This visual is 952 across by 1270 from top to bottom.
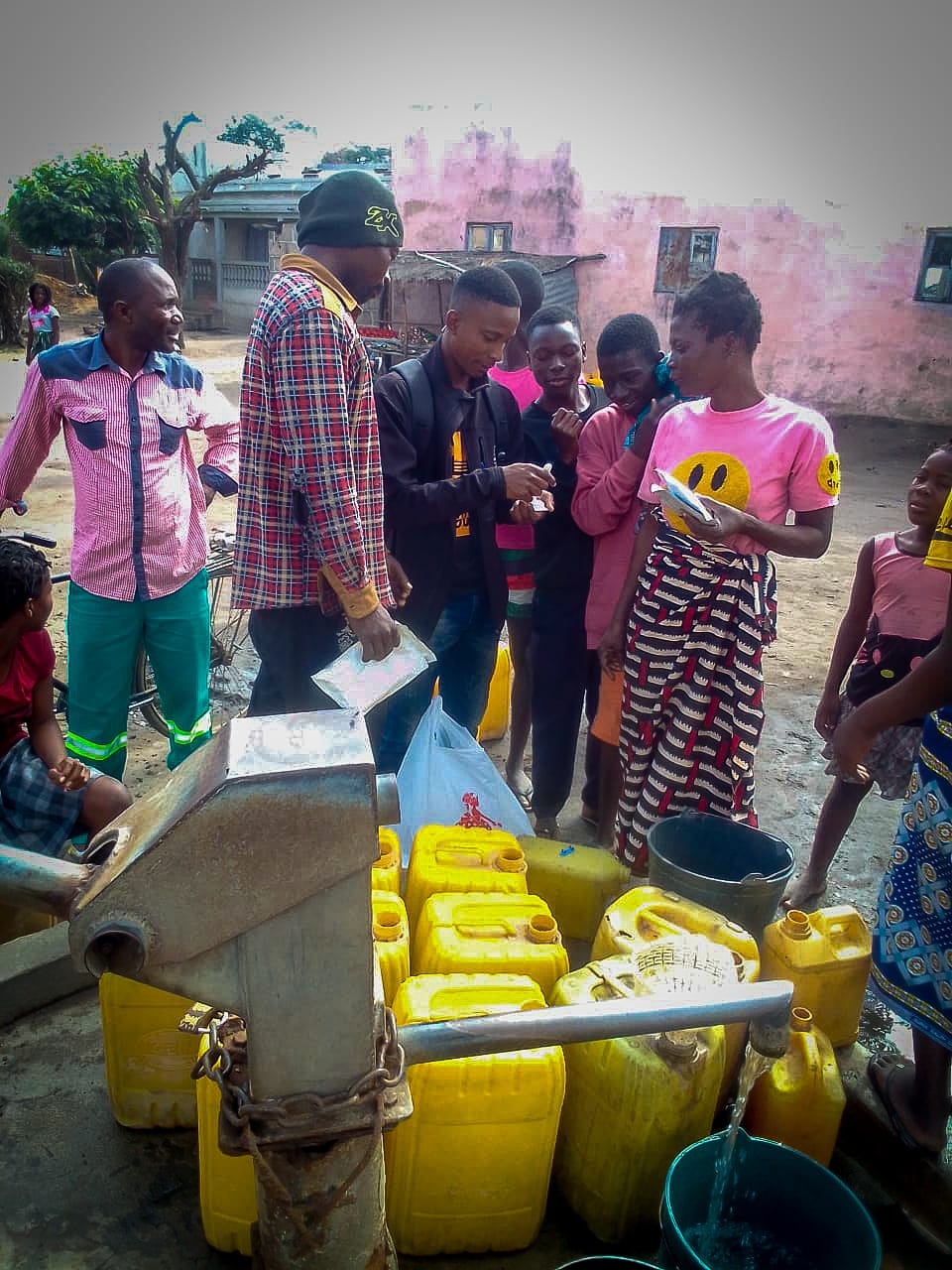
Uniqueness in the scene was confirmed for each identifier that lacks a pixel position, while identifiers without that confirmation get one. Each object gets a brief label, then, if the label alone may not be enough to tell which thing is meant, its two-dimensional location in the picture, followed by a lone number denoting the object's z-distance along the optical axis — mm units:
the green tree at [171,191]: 26031
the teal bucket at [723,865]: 2404
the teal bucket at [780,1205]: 1669
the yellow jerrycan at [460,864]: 2254
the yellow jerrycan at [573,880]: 2686
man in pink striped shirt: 2883
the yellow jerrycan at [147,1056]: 1902
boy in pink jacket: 2949
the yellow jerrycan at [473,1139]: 1688
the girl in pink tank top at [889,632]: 2717
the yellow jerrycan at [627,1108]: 1759
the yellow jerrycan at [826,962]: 2195
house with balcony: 28141
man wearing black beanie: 2289
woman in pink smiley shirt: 2510
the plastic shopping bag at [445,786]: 2828
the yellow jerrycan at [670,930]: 2041
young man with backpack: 2738
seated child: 2500
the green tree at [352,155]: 35438
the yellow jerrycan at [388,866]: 2213
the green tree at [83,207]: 25609
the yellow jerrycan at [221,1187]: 1701
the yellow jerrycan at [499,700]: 4191
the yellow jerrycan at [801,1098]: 1925
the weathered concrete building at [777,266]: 14320
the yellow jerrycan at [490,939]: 1976
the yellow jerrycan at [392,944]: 1938
